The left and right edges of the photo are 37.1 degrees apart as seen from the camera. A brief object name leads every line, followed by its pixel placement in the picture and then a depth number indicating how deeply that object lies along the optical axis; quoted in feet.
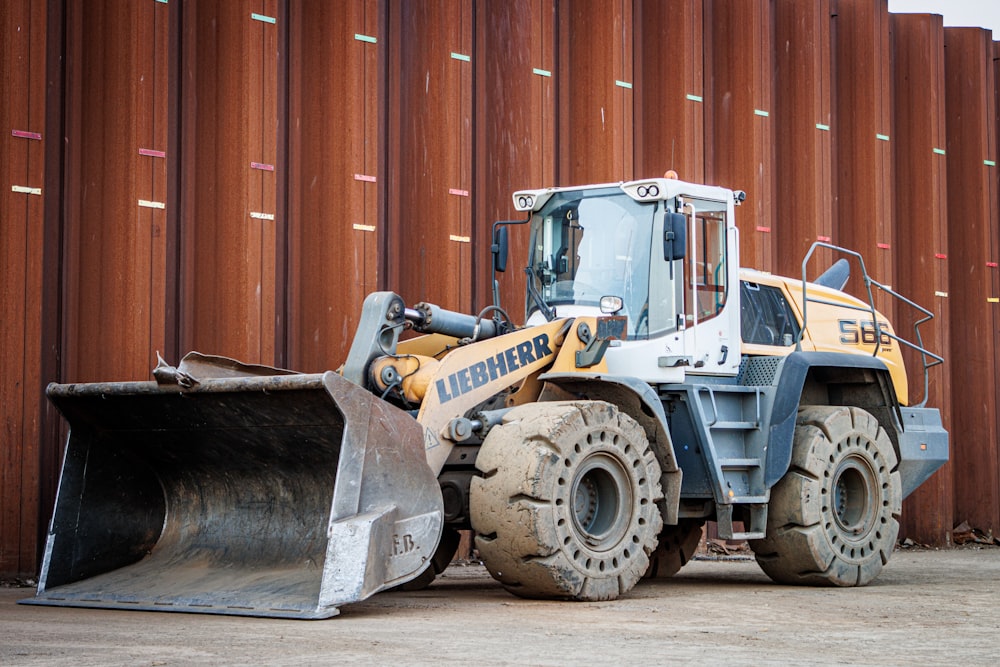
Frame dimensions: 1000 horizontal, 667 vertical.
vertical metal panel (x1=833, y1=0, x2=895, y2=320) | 58.44
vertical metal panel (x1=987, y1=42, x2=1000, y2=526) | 63.16
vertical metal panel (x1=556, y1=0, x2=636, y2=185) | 49.42
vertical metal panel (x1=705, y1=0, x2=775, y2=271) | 54.24
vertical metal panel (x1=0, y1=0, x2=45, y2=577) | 35.94
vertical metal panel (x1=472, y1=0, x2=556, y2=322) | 47.60
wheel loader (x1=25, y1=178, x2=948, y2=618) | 29.58
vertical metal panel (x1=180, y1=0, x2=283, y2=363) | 40.45
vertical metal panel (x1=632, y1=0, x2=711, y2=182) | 52.19
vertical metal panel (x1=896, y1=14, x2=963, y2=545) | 59.06
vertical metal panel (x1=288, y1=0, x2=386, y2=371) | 42.78
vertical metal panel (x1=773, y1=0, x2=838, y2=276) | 56.29
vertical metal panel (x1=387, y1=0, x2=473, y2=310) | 45.34
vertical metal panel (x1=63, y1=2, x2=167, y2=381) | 38.06
